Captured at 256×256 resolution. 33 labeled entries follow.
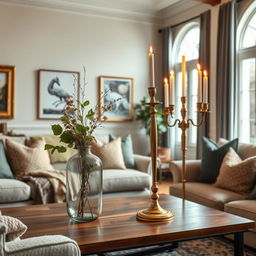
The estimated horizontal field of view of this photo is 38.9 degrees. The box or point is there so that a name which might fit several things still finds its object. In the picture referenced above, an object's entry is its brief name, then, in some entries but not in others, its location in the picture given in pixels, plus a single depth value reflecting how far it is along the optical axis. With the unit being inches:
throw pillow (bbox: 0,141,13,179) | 146.3
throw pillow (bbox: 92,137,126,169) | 168.1
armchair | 46.3
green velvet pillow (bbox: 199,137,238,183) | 147.8
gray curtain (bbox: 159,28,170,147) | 242.8
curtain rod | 216.4
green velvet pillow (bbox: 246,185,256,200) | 119.6
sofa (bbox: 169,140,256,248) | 111.4
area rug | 111.0
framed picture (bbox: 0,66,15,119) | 207.9
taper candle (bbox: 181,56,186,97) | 91.7
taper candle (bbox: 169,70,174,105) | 95.0
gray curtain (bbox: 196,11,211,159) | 201.8
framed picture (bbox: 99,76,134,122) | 233.9
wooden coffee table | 71.4
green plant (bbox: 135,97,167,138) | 233.8
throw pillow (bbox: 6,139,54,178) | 152.3
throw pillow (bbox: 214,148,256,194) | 129.6
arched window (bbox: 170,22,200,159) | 226.5
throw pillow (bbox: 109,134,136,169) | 177.0
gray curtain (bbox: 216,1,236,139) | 183.3
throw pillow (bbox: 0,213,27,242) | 50.0
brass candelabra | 96.0
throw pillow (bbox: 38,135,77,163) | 167.0
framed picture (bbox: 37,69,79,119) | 217.5
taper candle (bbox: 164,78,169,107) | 97.1
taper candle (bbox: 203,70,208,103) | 96.4
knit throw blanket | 137.0
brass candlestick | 82.5
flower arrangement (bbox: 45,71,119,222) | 80.4
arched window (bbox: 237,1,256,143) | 182.4
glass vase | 81.6
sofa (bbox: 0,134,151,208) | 134.2
